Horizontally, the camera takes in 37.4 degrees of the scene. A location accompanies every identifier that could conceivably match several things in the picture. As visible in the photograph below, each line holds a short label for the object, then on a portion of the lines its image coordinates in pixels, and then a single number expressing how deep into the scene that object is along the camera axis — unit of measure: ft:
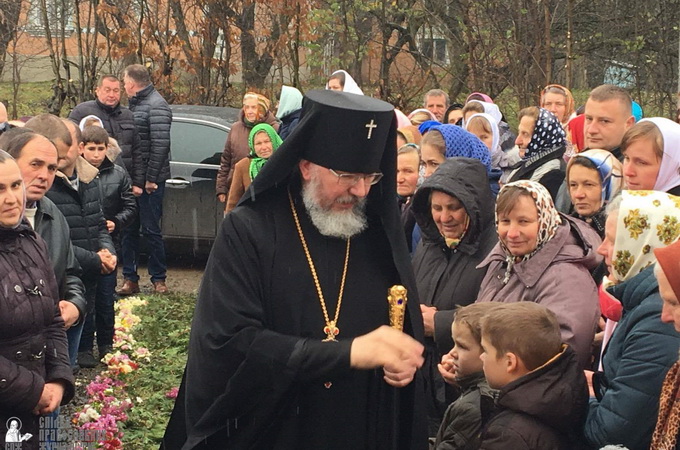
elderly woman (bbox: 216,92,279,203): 35.73
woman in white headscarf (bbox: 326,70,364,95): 34.68
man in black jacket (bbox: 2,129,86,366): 17.62
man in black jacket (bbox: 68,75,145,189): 35.01
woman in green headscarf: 32.91
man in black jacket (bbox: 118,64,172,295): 35.50
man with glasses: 11.93
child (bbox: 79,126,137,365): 26.73
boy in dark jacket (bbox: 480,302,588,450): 12.03
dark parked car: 38.24
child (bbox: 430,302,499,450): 12.94
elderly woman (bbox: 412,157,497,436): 16.61
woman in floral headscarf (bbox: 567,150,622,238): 18.15
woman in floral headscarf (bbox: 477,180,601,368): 14.38
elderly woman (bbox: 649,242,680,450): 10.71
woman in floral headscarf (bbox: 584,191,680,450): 11.80
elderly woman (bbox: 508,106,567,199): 21.91
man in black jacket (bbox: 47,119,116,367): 23.75
